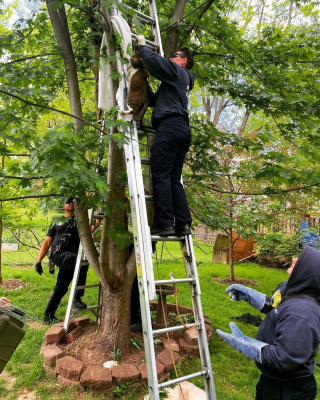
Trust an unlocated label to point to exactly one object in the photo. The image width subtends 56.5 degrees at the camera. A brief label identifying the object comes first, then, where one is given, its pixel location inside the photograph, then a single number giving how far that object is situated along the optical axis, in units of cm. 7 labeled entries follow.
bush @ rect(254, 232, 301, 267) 888
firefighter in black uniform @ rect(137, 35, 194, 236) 264
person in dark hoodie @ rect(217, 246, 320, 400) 165
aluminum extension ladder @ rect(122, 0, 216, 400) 213
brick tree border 316
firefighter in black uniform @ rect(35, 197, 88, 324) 472
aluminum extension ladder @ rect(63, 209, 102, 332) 403
